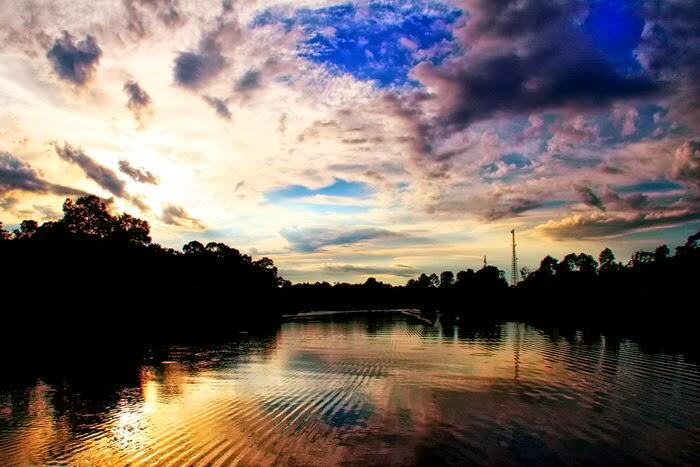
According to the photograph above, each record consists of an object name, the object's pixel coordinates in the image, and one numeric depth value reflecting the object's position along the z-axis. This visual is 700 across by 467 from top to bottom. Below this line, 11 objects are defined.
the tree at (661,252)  133.62
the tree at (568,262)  176.62
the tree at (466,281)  164.12
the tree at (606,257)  175.29
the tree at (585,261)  179.75
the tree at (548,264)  185.39
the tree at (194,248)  146.39
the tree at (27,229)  93.25
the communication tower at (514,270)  123.49
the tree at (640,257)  141.00
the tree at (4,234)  87.82
